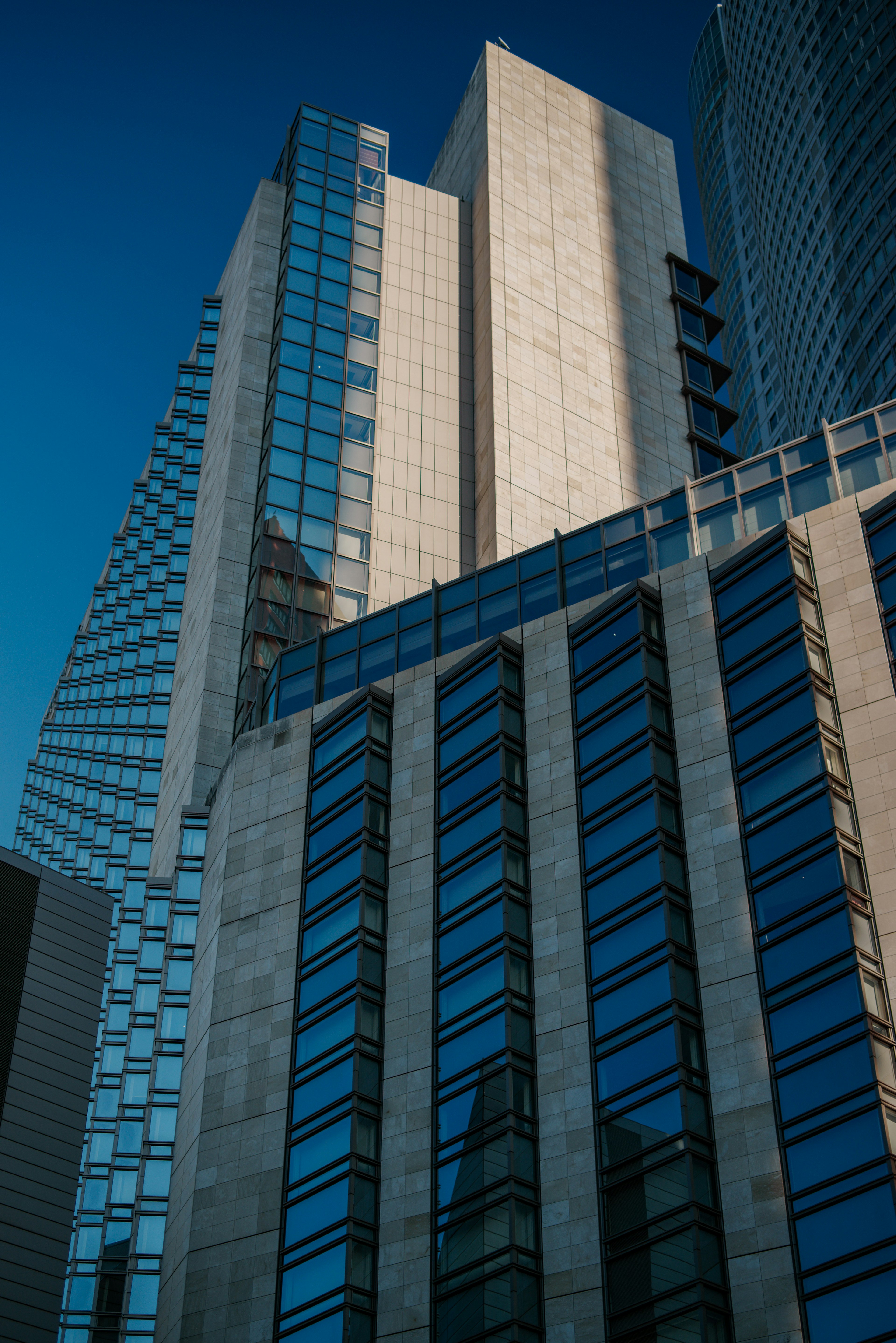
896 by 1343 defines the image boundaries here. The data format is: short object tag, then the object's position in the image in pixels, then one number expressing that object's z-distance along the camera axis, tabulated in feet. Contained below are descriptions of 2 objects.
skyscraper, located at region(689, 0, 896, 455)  421.59
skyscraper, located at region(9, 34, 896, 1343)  135.95
